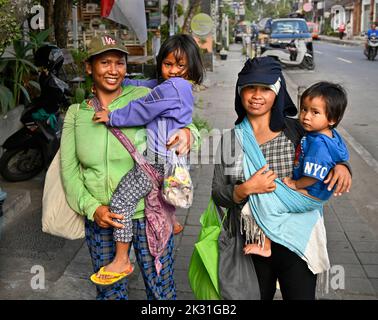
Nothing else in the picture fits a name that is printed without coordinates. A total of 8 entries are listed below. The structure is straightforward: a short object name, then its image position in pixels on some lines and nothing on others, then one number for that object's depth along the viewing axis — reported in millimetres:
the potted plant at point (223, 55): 24638
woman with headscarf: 2094
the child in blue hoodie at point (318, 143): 1982
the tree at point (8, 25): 4361
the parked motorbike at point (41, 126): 5039
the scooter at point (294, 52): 18375
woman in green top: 2242
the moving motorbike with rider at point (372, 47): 21375
